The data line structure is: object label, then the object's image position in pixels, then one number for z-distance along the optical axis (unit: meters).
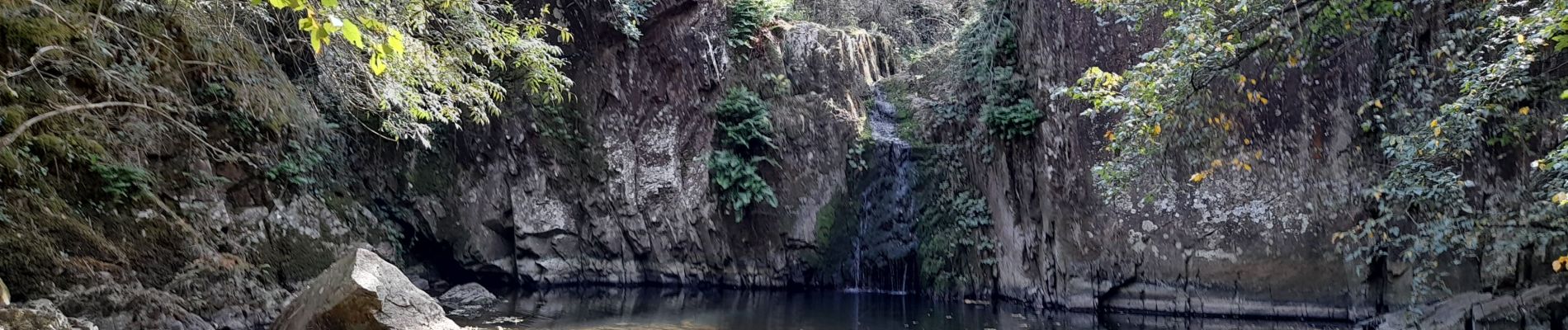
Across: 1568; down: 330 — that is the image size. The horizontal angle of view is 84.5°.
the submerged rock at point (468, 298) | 12.58
